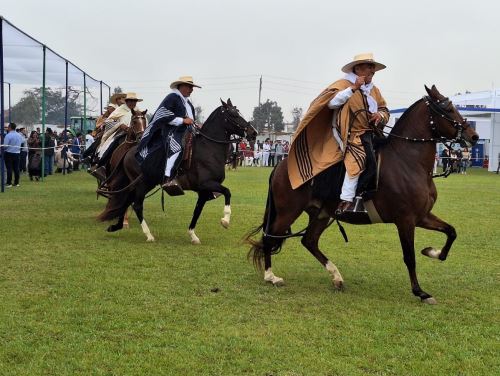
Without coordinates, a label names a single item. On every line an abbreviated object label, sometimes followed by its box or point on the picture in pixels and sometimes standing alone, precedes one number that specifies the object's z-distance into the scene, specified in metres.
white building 39.84
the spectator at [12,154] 19.71
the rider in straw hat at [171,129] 9.72
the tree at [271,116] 104.81
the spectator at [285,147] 43.74
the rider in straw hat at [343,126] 6.51
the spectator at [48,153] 25.59
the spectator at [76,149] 29.70
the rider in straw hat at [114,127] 12.58
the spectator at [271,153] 45.41
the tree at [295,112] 111.25
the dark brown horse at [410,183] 6.48
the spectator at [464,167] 38.04
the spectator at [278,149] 42.66
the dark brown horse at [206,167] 9.82
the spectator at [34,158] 23.55
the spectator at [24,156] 23.90
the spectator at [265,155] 47.03
